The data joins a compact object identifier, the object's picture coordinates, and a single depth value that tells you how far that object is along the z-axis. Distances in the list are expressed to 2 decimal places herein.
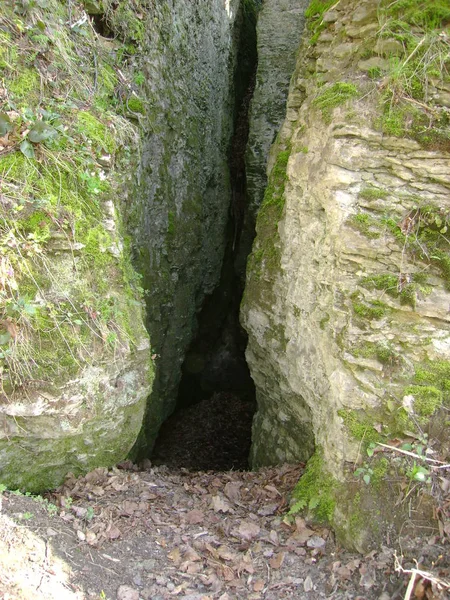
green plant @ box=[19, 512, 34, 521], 3.03
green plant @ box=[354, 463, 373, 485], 3.14
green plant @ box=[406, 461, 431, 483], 2.85
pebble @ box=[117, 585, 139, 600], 2.81
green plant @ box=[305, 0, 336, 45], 4.55
